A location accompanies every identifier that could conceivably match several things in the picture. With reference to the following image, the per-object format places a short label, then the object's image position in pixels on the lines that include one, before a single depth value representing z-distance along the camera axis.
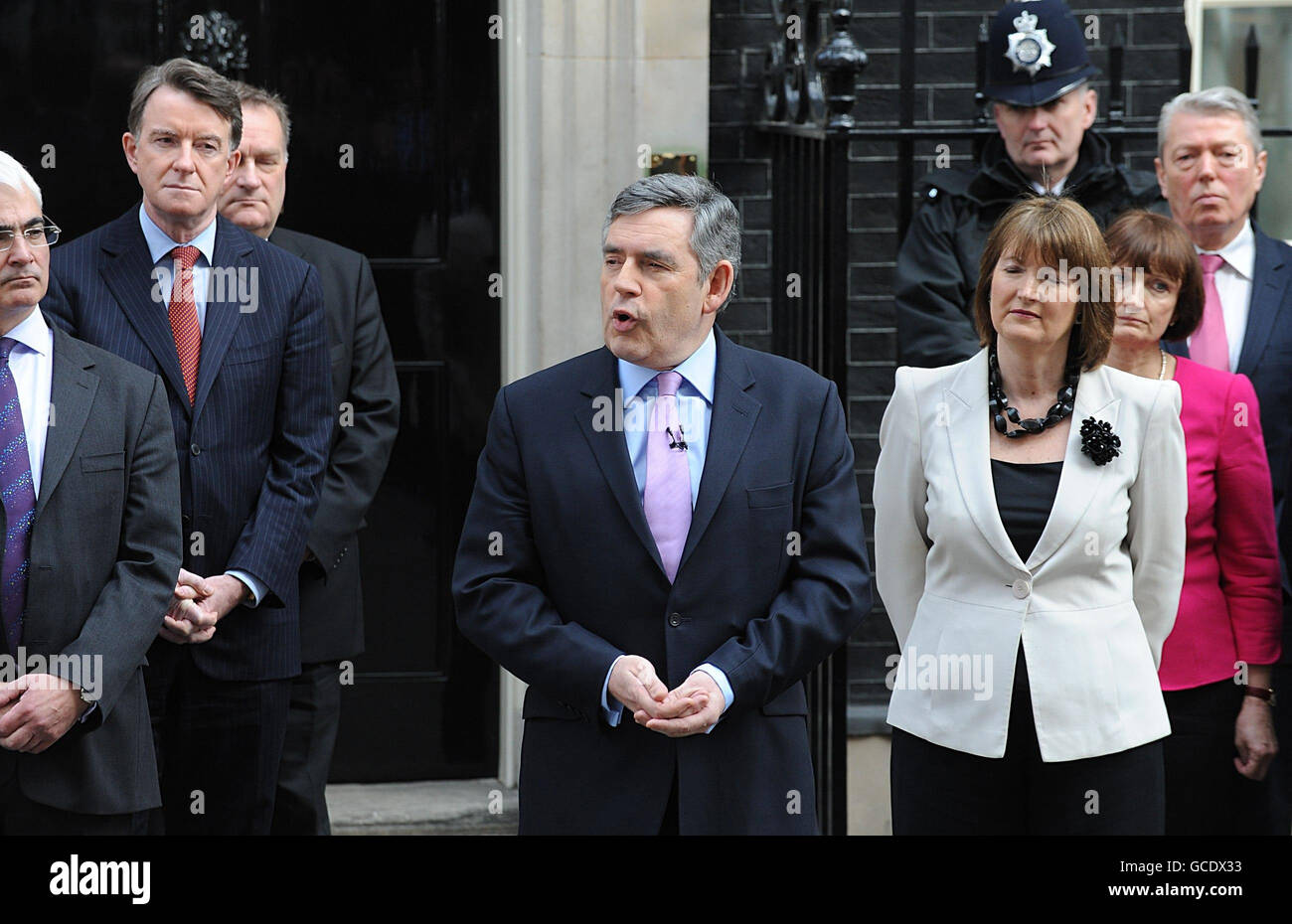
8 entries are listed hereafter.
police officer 10.15
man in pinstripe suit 8.50
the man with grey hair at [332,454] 9.48
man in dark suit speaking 7.05
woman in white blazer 7.66
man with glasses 7.41
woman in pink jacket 8.89
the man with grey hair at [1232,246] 9.76
